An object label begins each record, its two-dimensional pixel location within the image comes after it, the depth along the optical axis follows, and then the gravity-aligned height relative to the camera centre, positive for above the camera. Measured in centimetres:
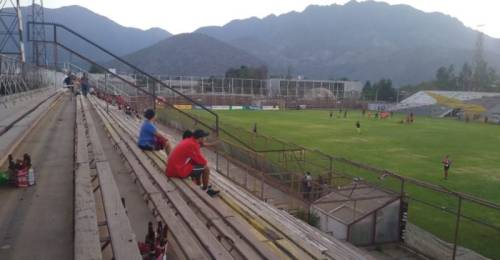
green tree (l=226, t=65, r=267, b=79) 11949 +444
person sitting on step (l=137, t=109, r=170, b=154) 835 -114
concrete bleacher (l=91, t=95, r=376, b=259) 393 -161
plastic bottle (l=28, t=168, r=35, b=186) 563 -135
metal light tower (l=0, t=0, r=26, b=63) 2130 +280
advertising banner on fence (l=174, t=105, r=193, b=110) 6735 -356
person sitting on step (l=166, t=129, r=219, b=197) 651 -128
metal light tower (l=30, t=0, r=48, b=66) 3015 +426
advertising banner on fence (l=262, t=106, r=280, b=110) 7850 -403
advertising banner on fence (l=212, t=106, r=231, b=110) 7485 -392
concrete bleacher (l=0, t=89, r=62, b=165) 665 -85
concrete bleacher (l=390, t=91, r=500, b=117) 6981 -218
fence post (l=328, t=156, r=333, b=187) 1502 -360
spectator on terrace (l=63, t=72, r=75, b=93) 2850 +26
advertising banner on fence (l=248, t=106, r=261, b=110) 7793 -398
